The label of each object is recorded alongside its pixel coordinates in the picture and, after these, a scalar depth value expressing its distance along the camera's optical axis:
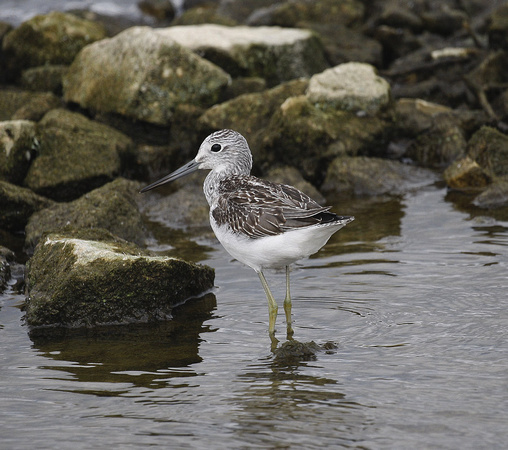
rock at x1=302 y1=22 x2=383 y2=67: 16.41
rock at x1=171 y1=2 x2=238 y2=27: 17.97
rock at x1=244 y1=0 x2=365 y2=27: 19.06
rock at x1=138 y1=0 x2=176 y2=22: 23.33
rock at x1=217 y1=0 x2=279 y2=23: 21.52
